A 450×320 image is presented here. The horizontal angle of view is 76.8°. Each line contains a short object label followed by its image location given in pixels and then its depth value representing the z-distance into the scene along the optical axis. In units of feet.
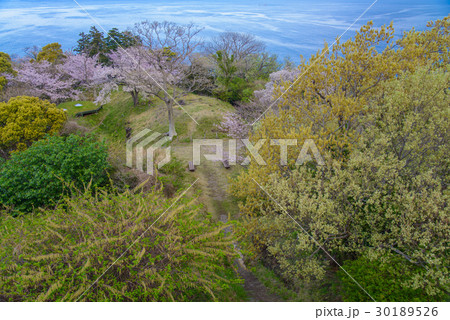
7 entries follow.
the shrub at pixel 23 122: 50.98
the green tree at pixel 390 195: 21.58
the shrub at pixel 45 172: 35.81
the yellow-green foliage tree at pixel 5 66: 100.32
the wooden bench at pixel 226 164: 58.08
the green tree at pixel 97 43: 129.59
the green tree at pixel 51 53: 124.96
